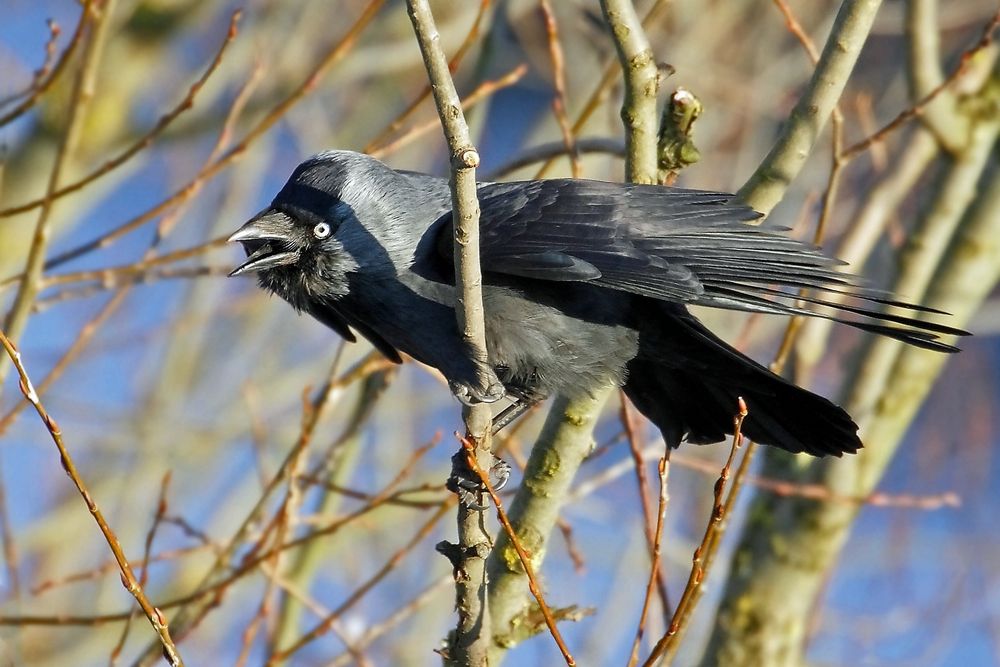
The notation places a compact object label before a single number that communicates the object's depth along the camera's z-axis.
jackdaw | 6.32
